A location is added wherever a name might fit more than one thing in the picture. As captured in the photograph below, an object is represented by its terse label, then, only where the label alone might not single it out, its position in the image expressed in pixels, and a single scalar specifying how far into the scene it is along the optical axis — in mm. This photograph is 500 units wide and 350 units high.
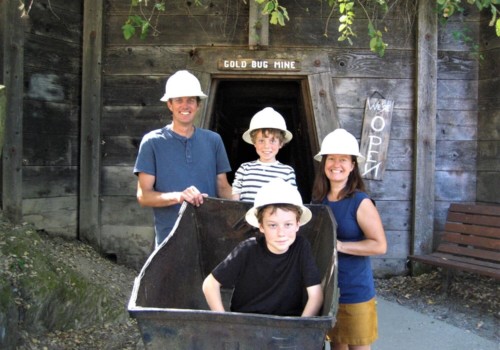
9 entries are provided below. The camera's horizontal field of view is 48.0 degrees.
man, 3428
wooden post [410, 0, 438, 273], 5910
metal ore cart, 1935
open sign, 5926
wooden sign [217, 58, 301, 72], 5812
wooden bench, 5203
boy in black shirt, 2475
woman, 2861
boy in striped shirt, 3355
